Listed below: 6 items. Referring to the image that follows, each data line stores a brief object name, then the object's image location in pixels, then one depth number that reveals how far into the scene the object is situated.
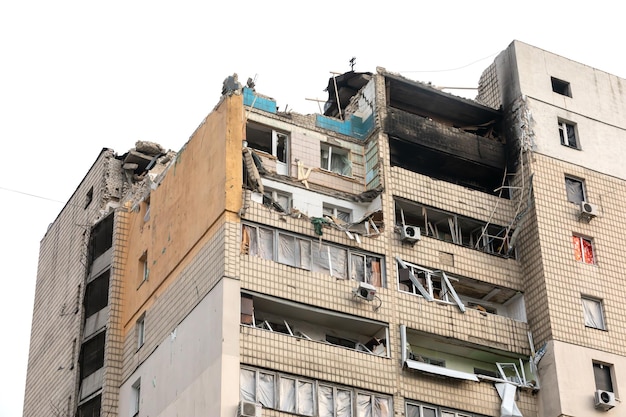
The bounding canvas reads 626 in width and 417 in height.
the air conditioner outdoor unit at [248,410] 31.80
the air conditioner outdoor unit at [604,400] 36.66
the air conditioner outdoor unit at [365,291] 35.91
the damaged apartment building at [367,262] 34.75
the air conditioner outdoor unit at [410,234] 38.12
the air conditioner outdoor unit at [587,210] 40.50
